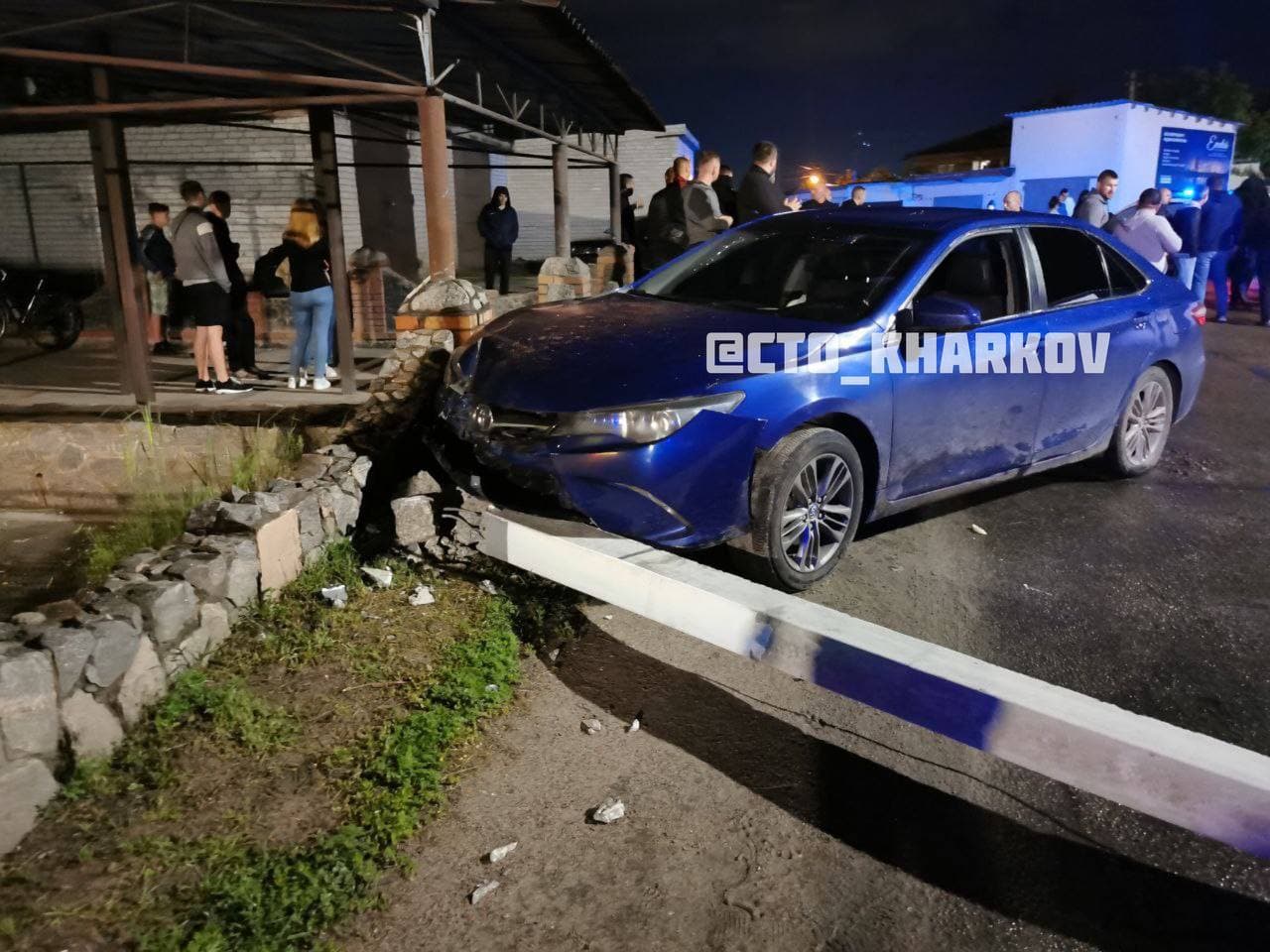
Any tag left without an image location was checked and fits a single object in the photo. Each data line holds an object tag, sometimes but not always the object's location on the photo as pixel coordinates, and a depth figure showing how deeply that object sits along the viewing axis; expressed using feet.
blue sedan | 11.77
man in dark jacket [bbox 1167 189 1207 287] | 40.14
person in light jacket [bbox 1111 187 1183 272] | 31.63
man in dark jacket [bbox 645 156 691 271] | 26.35
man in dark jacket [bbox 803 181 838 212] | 35.86
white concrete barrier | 7.47
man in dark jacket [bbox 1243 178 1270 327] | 40.27
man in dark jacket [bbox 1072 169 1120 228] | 35.17
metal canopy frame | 20.59
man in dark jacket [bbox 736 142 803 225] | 25.04
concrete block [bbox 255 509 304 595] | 12.35
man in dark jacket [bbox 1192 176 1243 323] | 39.32
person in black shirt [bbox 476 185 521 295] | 42.29
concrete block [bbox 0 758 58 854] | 8.23
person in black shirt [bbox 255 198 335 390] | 24.40
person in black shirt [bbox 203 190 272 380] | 25.72
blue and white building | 80.38
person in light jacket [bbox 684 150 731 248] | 25.16
